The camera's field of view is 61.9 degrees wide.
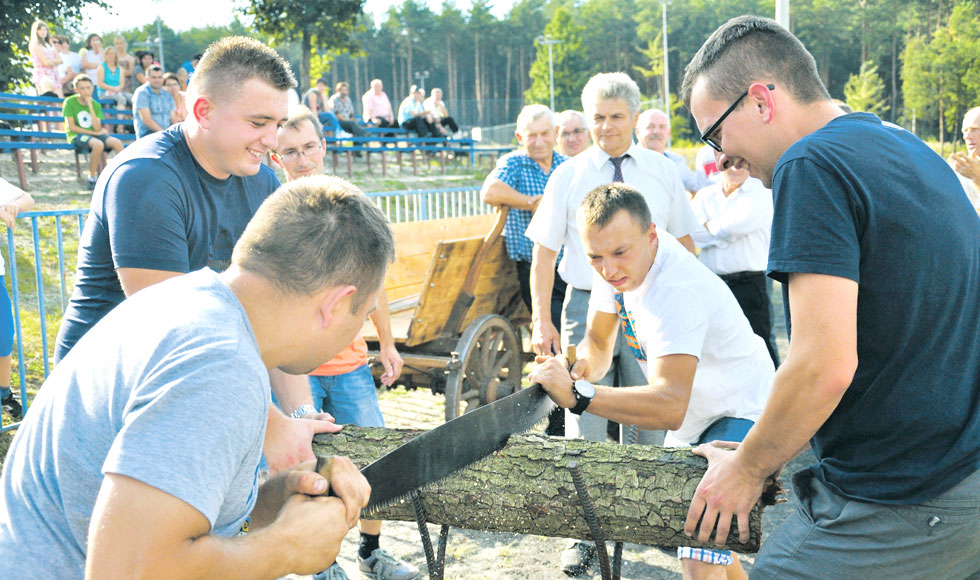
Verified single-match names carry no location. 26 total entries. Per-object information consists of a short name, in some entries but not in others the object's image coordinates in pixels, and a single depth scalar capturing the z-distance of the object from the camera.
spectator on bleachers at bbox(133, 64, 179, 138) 12.39
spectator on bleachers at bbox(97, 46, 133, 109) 15.89
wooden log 2.41
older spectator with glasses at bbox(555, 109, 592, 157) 6.51
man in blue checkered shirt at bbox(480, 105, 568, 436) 6.00
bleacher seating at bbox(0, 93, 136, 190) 13.80
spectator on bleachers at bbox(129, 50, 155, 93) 15.83
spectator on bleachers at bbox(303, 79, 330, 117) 20.20
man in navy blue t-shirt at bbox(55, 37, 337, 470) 2.74
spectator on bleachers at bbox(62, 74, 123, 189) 13.10
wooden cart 5.65
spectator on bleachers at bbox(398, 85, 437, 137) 23.25
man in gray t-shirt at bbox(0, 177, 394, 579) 1.24
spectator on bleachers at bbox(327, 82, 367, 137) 20.33
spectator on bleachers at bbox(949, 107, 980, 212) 6.12
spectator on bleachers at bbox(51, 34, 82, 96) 15.56
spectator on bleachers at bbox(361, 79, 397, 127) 22.64
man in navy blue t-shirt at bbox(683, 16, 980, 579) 1.81
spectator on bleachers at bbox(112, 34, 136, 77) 16.28
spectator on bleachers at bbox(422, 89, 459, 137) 24.35
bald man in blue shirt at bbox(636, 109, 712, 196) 6.84
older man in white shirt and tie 4.98
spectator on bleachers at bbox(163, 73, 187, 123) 13.04
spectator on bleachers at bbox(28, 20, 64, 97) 14.62
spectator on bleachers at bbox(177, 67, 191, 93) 14.48
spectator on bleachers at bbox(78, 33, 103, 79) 15.73
